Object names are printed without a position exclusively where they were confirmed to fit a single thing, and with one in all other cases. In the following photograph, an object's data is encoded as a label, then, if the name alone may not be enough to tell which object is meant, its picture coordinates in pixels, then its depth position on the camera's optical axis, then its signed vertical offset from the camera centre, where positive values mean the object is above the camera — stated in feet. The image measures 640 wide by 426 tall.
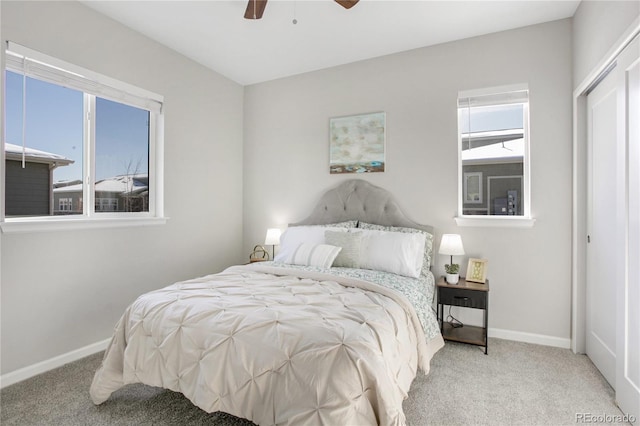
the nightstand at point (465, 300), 8.62 -2.42
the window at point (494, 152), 9.60 +1.91
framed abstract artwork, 11.28 +2.56
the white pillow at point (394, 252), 8.75 -1.11
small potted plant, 9.12 -1.74
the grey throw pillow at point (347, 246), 9.29 -0.98
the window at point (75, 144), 7.41 +1.86
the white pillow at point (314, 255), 9.19 -1.24
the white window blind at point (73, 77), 7.23 +3.50
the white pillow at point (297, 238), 10.16 -0.82
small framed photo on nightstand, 9.24 -1.68
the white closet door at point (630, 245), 5.60 -0.58
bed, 4.17 -2.04
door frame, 8.50 -0.09
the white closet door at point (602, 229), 6.96 -0.36
